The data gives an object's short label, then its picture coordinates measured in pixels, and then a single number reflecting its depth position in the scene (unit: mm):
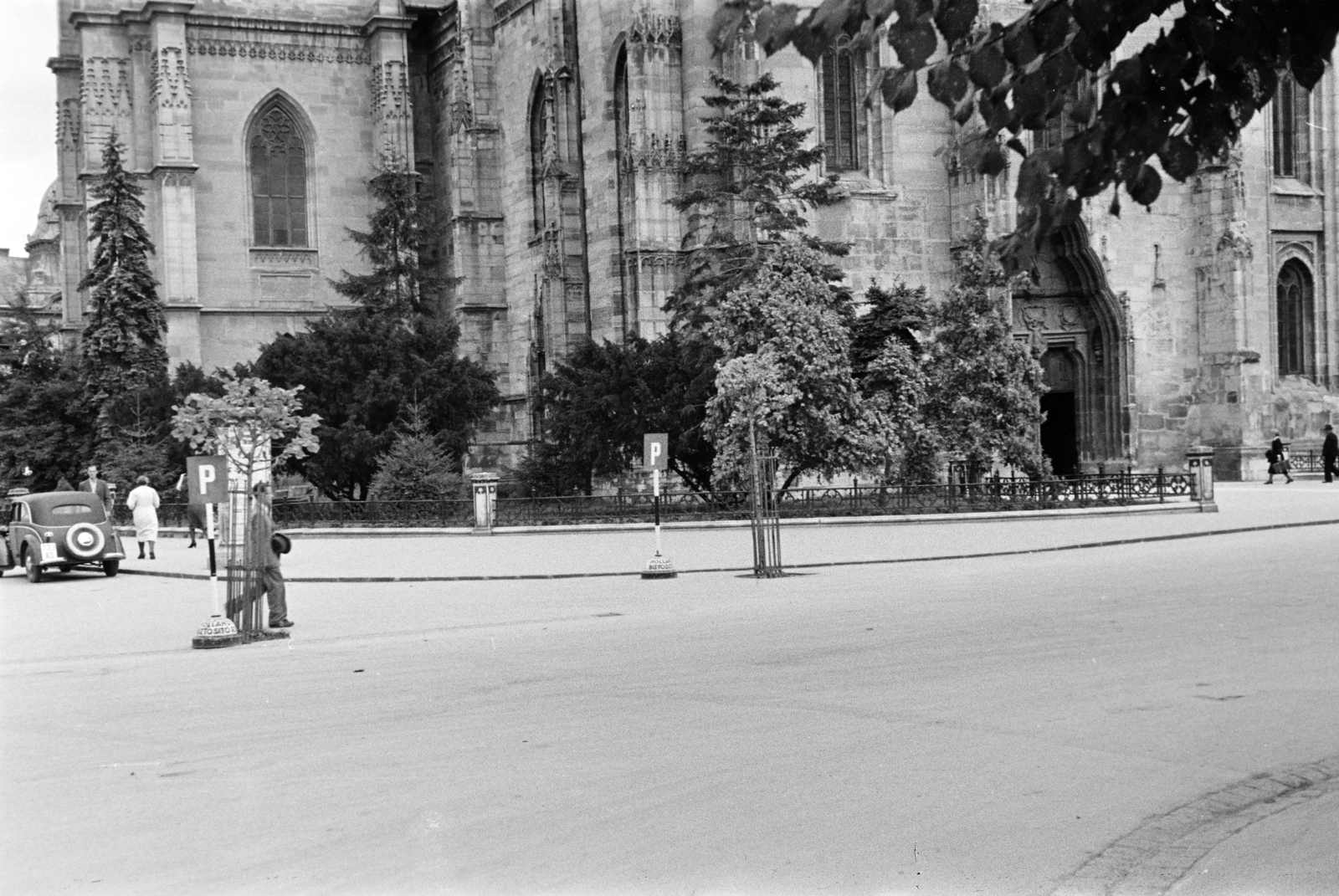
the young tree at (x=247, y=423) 33062
